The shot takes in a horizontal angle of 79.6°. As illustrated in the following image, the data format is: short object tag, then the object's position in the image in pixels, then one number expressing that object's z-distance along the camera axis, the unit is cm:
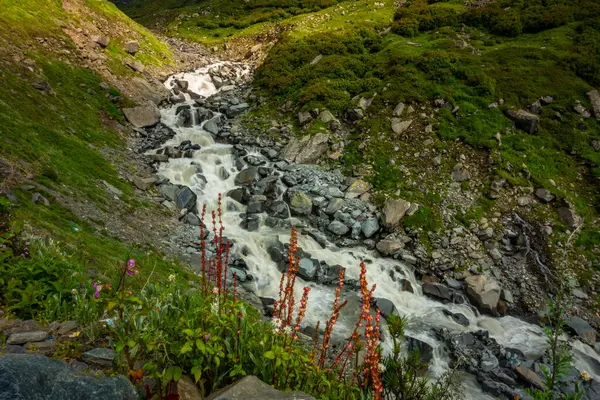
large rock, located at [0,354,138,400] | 259
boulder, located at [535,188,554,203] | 1897
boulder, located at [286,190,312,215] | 1880
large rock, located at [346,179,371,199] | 1959
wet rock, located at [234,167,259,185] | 2062
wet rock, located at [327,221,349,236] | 1786
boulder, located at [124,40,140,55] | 3112
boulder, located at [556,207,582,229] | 1818
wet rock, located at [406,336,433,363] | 1235
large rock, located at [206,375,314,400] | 336
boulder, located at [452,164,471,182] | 1992
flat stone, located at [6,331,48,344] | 429
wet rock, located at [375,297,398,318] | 1383
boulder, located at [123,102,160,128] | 2422
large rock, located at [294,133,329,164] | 2202
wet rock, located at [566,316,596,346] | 1420
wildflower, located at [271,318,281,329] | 416
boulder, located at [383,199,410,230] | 1808
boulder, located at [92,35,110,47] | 2844
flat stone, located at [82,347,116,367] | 390
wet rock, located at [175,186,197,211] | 1816
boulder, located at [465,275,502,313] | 1525
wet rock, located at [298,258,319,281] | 1533
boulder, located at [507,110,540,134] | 2228
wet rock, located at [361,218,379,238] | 1786
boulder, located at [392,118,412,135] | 2244
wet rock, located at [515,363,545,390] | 1184
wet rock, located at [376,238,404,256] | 1709
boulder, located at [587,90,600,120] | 2345
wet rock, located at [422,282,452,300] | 1552
